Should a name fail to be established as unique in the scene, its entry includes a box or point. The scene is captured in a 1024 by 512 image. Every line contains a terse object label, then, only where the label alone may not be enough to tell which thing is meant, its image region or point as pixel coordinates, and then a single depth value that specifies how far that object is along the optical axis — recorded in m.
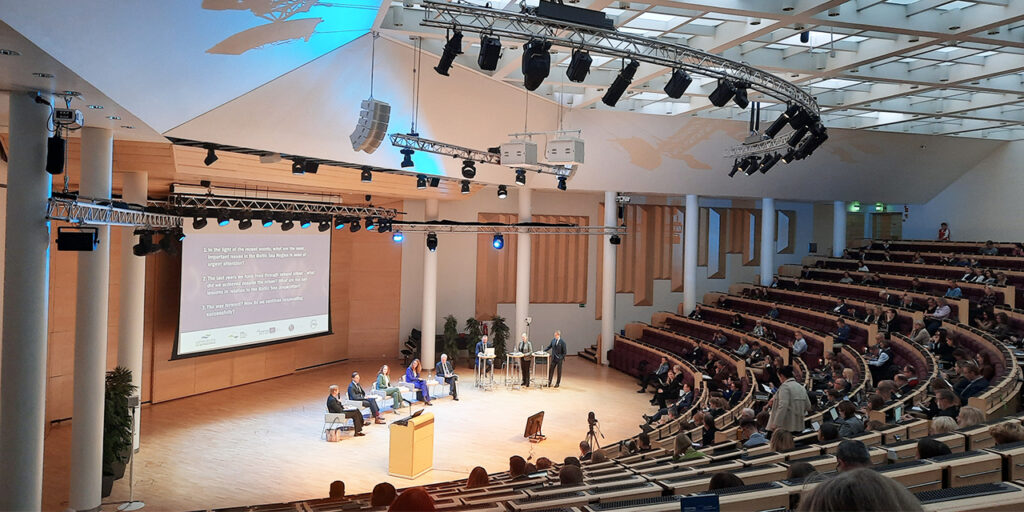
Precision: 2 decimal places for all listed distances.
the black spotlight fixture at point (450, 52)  6.64
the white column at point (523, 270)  17.64
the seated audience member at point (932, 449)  4.05
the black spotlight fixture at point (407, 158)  10.33
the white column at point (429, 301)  16.92
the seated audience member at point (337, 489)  6.71
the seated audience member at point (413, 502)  3.01
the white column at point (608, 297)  18.52
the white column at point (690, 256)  19.55
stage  8.84
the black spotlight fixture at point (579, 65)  7.05
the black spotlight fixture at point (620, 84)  7.41
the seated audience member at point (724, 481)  3.51
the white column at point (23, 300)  5.79
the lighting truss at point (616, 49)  6.52
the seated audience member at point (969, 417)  5.20
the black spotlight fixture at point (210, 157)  9.03
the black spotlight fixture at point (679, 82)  7.84
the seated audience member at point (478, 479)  6.53
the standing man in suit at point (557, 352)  15.68
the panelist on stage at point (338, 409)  11.24
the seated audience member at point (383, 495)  5.12
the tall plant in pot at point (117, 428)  8.44
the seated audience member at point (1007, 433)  4.18
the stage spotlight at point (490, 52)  6.73
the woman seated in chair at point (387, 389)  12.96
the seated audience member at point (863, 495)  1.29
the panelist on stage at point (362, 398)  12.16
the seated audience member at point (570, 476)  4.83
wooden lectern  9.38
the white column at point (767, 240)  20.50
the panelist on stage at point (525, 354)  15.72
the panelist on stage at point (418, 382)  13.74
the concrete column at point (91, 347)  7.42
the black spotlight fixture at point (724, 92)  8.32
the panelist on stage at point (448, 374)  14.29
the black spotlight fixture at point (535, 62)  6.69
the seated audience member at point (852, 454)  3.20
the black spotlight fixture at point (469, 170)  11.55
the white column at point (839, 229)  21.84
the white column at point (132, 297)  9.98
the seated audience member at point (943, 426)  5.05
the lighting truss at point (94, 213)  5.97
